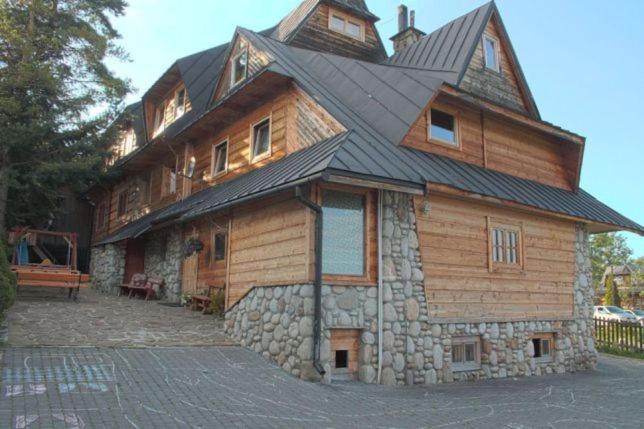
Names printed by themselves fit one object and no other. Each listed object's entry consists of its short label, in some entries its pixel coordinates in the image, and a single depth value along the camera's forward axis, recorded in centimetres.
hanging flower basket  1366
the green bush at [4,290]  791
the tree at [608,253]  6119
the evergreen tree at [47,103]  1540
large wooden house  905
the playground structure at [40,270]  1323
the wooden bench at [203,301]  1302
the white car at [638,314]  3530
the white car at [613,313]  3651
